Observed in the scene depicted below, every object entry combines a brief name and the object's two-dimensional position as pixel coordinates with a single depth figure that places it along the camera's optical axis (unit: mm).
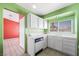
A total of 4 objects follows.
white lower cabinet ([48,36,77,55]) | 1471
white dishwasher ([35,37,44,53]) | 1721
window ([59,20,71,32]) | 1501
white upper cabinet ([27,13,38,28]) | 1639
